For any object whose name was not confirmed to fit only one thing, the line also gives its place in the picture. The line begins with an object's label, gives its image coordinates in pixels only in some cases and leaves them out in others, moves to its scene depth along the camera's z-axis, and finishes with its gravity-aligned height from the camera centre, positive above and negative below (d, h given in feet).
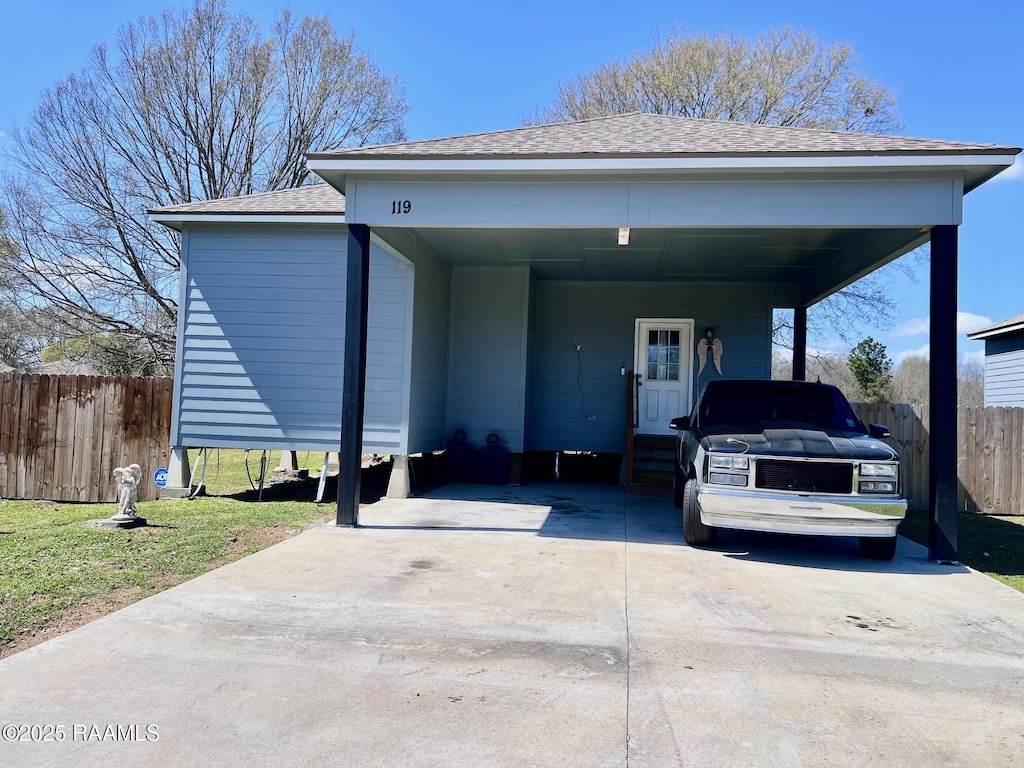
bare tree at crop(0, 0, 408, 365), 59.77 +23.30
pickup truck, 19.29 -1.99
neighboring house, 50.31 +4.78
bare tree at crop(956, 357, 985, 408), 126.23 +7.71
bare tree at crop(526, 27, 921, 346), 66.64 +31.89
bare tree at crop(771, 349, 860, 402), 79.91 +6.32
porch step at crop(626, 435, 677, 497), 33.96 -2.80
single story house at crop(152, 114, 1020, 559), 21.16 +6.10
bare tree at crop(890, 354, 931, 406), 125.39 +7.92
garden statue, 22.50 -3.56
